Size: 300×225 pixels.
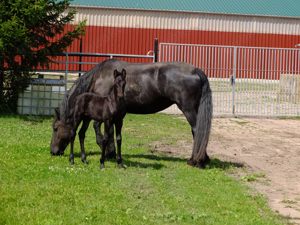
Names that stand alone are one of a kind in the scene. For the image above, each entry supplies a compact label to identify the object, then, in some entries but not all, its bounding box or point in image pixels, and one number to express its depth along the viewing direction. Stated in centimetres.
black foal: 956
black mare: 1030
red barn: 3659
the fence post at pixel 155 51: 1982
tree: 1659
